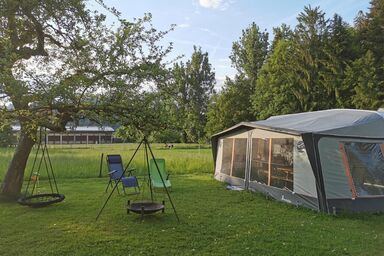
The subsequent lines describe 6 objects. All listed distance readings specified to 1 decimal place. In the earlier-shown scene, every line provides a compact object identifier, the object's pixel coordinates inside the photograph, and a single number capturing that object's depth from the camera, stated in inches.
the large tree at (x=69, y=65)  189.9
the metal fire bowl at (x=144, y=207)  219.9
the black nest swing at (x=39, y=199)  245.6
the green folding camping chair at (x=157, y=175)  347.9
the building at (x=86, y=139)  1802.4
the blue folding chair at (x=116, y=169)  325.4
